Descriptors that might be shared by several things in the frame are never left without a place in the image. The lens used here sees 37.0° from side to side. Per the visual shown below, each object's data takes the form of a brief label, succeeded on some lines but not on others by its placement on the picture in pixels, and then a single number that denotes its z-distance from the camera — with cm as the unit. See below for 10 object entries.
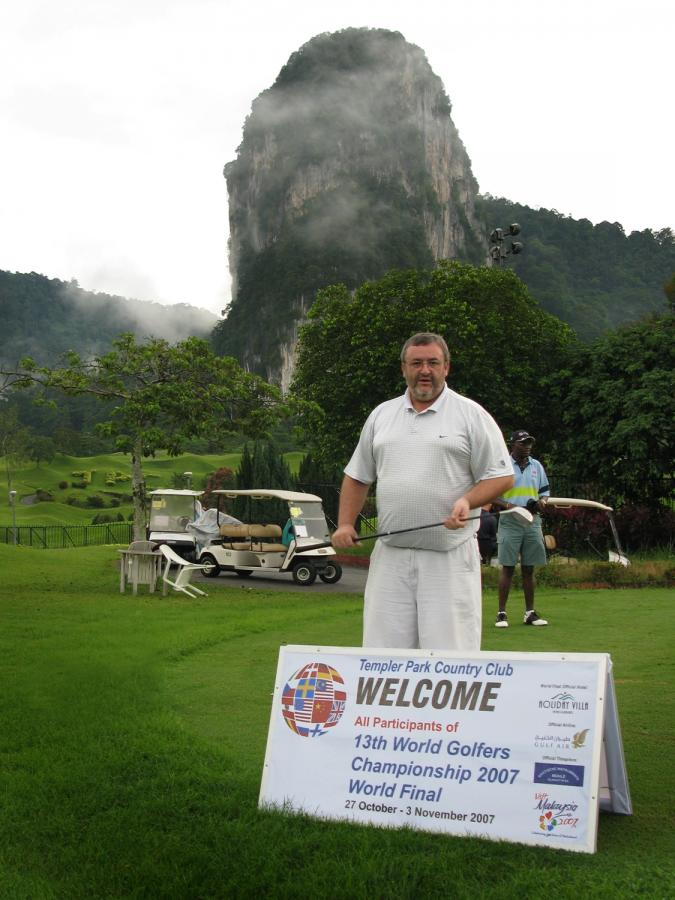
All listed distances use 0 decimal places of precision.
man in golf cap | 1059
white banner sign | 379
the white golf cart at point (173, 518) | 2477
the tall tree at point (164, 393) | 1944
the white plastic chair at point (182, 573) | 1647
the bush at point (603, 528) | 2306
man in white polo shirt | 457
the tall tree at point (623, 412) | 2603
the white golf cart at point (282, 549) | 2056
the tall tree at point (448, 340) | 3195
